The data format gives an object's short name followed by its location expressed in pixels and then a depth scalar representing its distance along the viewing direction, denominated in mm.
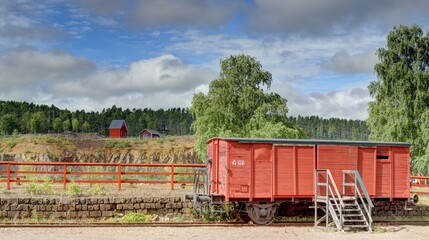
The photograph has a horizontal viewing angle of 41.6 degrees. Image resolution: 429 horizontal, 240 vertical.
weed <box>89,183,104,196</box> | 21266
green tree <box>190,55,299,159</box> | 42519
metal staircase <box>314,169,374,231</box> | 16703
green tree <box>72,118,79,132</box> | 147375
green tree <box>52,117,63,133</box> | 144400
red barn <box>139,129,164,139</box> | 122056
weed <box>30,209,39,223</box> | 18891
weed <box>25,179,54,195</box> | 21125
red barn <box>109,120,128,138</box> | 121562
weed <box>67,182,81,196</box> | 20781
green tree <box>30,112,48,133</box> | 136475
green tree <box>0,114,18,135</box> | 135875
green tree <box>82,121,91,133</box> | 147512
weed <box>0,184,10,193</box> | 21578
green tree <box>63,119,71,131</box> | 146388
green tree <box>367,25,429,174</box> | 39375
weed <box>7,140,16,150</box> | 88362
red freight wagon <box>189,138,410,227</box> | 17641
